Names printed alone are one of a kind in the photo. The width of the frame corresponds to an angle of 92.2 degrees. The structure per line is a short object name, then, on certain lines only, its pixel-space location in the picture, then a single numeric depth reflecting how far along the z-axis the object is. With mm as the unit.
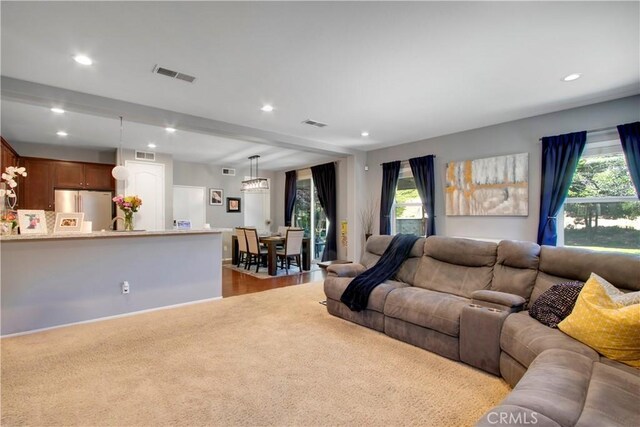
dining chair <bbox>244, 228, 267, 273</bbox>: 6734
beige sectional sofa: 1433
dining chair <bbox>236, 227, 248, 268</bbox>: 7138
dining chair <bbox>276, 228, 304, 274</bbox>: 6589
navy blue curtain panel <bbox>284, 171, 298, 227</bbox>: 8961
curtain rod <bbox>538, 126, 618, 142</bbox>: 3807
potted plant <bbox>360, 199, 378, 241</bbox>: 6703
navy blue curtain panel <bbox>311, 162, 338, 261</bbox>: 7633
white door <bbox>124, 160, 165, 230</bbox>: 6676
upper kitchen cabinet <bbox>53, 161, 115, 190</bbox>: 6156
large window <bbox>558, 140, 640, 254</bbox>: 3836
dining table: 6430
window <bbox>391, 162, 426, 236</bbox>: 6088
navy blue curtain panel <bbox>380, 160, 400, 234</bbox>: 6293
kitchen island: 3248
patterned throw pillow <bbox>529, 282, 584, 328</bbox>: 2299
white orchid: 3161
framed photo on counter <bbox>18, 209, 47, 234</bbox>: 3416
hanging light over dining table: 7051
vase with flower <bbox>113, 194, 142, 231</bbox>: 4070
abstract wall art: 4555
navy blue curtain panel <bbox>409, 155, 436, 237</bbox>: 5629
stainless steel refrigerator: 6133
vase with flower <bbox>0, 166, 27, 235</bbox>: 3184
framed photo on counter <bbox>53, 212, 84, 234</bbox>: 3611
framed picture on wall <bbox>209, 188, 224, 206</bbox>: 8531
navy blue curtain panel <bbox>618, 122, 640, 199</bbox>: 3572
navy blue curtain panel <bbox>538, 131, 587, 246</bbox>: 4070
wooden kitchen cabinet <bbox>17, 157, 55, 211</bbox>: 5828
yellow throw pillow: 1793
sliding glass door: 8469
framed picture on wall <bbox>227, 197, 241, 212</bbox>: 8883
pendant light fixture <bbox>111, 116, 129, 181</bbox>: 3988
